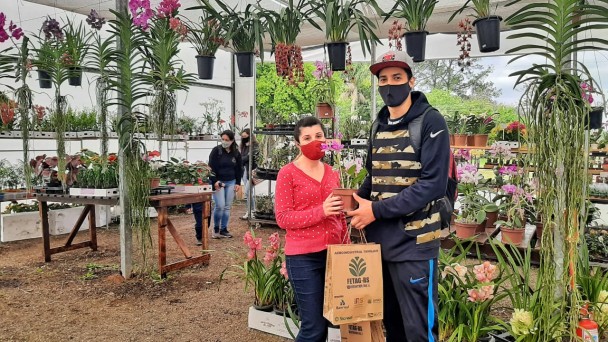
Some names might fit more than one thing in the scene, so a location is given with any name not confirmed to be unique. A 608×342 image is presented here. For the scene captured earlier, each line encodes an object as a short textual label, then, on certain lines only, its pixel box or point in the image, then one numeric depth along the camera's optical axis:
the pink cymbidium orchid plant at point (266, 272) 3.02
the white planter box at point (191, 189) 4.81
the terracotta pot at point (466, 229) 4.57
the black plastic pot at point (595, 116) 2.53
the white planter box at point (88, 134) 5.84
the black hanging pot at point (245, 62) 4.54
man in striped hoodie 1.79
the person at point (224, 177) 6.23
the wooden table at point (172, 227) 4.28
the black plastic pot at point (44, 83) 5.73
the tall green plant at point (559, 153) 2.08
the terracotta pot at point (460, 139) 5.91
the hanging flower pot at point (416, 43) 3.93
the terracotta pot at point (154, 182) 4.41
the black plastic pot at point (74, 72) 4.97
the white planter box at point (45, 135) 5.45
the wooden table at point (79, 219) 4.36
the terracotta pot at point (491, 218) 4.84
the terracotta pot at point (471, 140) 5.88
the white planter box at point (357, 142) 6.17
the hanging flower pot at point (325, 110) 5.22
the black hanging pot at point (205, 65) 4.80
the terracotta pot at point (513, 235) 4.34
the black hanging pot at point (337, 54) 3.96
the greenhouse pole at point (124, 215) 4.14
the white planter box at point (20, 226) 5.89
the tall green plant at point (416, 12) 3.79
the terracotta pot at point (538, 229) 4.27
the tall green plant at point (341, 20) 3.59
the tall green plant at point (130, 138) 4.09
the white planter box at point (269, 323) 2.95
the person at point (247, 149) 7.36
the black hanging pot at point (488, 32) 3.72
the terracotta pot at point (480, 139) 5.85
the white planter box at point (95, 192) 4.29
